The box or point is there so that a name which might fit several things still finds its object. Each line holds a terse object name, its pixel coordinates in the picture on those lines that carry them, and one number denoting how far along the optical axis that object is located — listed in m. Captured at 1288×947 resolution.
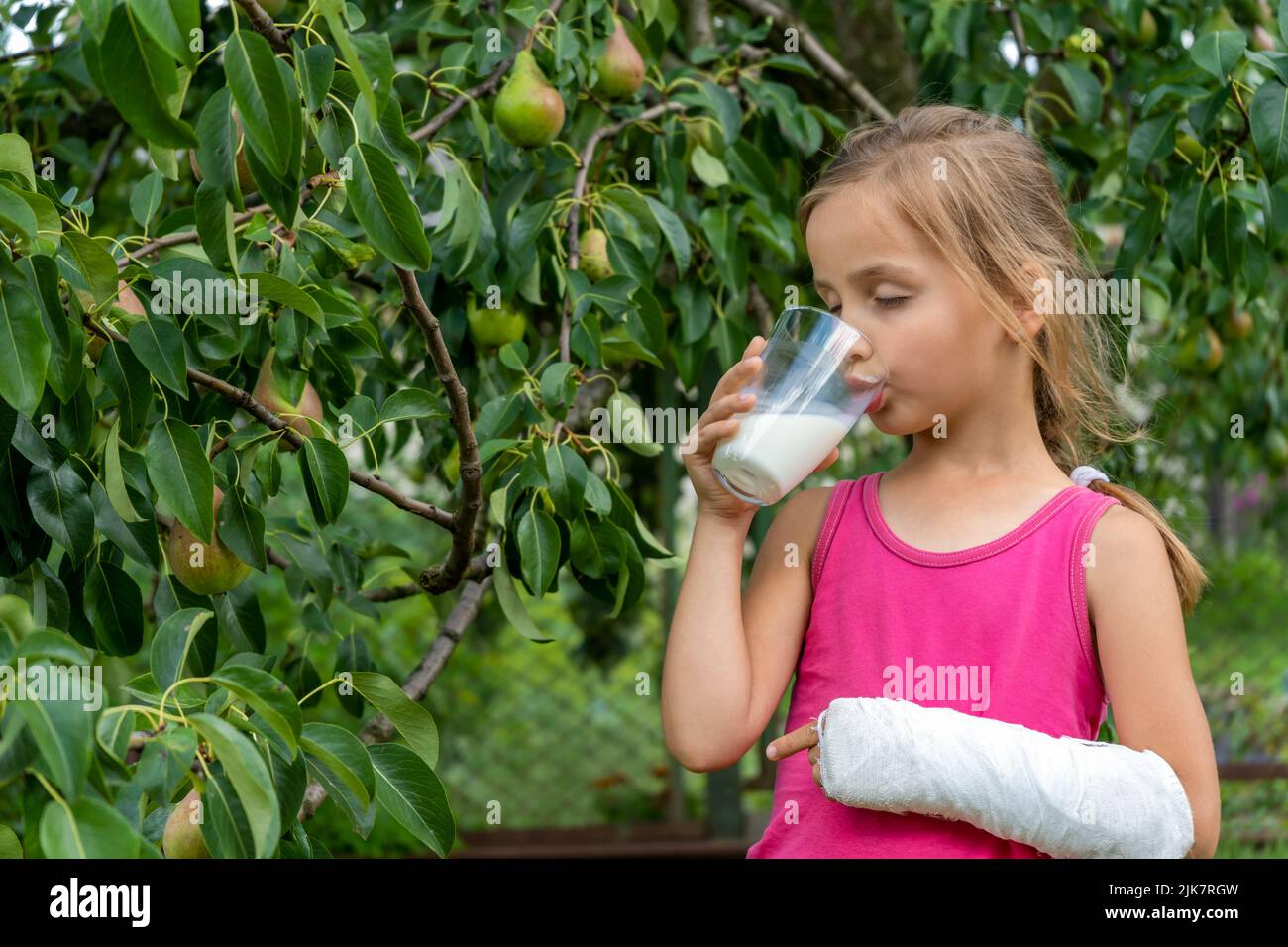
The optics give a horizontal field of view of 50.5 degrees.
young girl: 0.98
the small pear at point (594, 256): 1.53
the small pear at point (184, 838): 0.95
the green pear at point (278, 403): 1.22
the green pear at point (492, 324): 1.55
